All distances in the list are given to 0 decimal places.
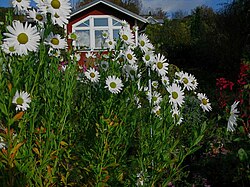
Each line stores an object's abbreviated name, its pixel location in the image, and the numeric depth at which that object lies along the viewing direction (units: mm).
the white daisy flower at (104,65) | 2016
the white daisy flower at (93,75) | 2025
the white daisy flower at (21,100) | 1358
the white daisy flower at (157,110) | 1787
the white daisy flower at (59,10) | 1454
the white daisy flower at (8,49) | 1367
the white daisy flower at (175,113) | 1747
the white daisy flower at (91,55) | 2856
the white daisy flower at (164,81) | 1832
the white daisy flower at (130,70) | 1813
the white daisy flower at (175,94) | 1760
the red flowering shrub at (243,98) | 3007
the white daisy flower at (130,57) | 1830
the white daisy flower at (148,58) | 1820
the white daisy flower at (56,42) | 1540
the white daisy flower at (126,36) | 1911
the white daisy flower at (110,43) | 2174
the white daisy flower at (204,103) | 1820
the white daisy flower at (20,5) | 1544
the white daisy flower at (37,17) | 1561
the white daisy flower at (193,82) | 1905
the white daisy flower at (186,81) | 1857
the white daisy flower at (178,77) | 1872
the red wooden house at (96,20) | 12439
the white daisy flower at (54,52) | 1667
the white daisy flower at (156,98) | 1853
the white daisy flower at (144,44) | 1865
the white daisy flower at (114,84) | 1715
